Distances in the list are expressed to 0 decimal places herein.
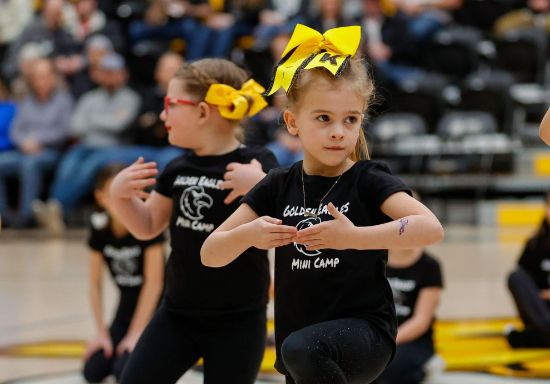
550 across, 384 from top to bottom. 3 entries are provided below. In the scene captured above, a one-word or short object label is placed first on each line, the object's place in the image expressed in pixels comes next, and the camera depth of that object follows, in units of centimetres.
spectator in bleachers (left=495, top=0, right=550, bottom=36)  1302
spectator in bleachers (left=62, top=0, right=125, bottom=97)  1280
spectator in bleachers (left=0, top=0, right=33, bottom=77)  1495
